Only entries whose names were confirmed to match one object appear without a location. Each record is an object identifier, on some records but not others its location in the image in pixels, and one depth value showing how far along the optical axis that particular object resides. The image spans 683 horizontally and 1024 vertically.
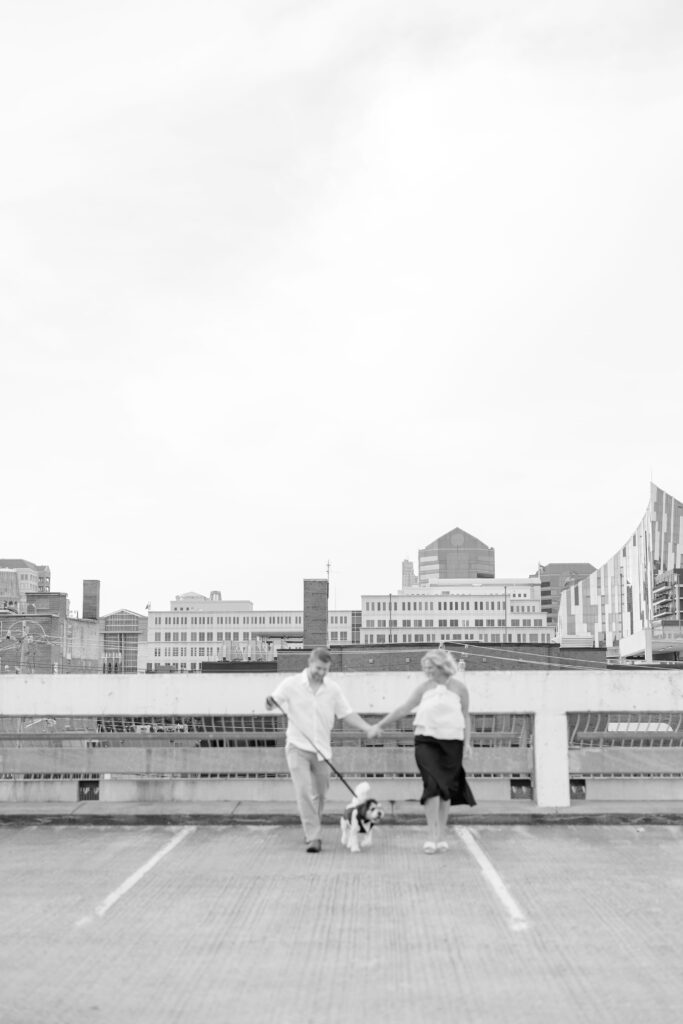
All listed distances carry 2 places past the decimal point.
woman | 8.29
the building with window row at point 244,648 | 143.50
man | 8.36
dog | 8.23
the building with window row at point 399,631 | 194.62
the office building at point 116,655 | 165.12
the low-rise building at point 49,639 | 106.31
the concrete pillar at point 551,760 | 9.80
